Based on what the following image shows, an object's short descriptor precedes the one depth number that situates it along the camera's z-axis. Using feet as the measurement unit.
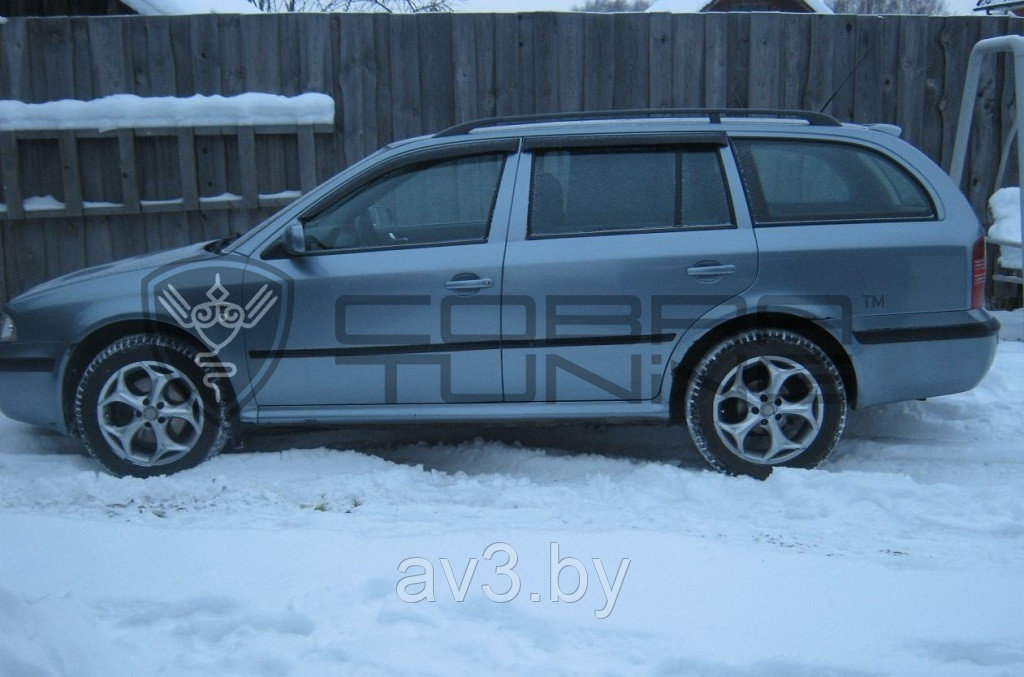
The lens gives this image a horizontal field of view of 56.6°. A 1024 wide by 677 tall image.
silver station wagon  14.15
